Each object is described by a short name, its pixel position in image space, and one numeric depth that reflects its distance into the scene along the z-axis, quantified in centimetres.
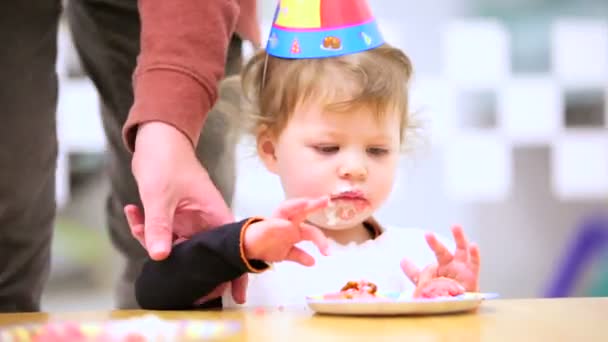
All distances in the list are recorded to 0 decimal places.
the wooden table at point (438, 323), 141
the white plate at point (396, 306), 163
